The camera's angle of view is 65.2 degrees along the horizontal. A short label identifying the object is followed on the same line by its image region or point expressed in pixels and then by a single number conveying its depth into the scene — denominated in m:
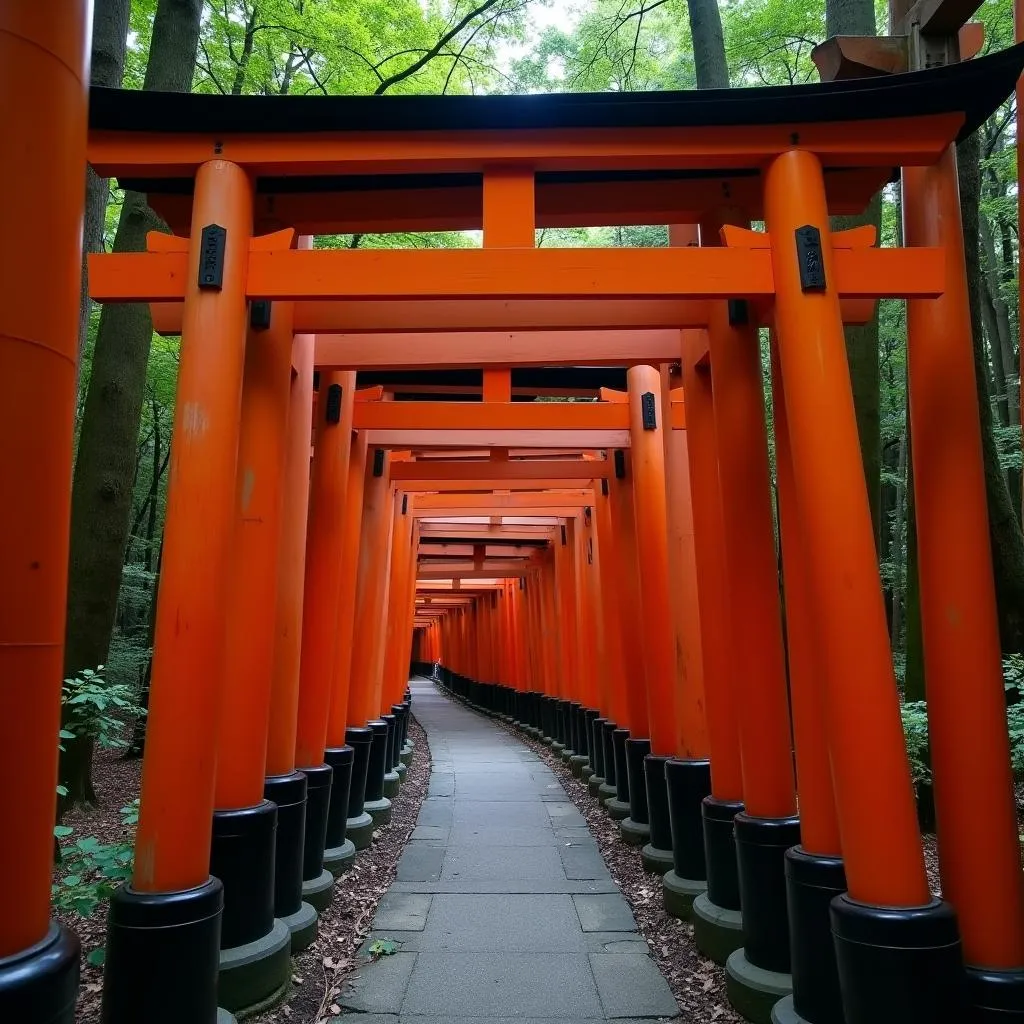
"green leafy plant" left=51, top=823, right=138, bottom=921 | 3.48
